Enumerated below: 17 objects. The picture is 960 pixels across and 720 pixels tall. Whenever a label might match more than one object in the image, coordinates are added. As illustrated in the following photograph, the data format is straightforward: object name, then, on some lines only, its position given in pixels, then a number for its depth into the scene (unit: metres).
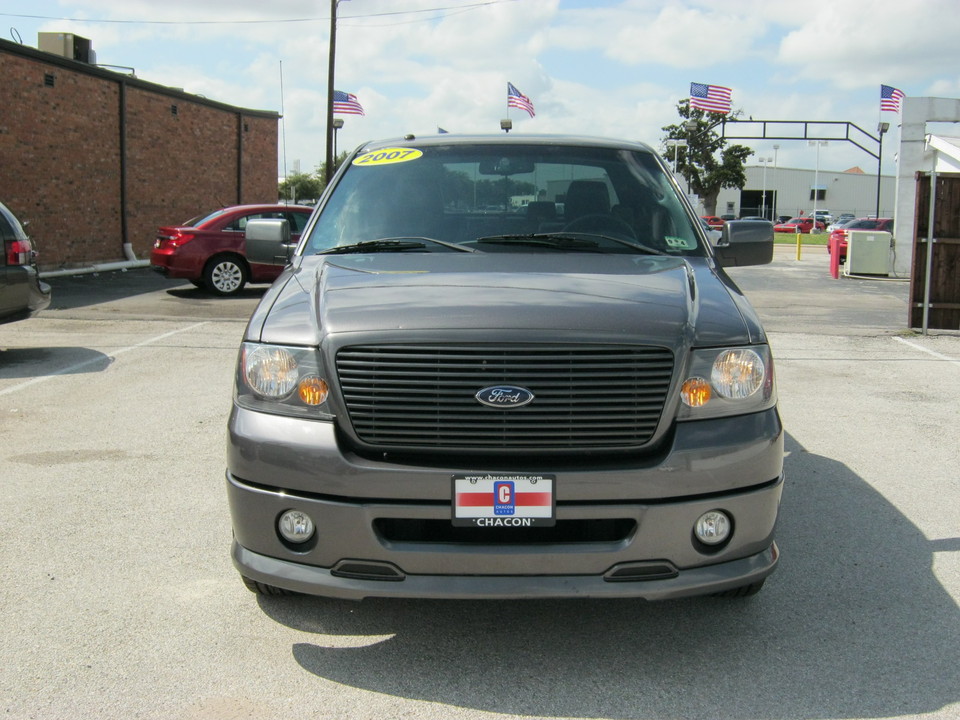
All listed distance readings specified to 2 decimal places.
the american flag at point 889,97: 33.22
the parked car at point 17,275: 9.16
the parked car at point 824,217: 79.00
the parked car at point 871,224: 37.53
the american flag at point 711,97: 33.97
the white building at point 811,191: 107.19
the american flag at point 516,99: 27.77
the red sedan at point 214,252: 16.25
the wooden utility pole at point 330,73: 28.42
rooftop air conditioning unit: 23.75
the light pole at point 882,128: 54.17
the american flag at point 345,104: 28.56
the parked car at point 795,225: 68.61
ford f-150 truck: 2.98
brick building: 19.97
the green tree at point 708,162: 80.00
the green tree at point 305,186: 82.00
